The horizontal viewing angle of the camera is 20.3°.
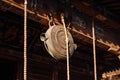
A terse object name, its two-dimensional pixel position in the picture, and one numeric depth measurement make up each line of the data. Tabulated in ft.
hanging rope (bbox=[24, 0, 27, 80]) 13.30
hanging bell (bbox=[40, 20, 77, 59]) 15.80
